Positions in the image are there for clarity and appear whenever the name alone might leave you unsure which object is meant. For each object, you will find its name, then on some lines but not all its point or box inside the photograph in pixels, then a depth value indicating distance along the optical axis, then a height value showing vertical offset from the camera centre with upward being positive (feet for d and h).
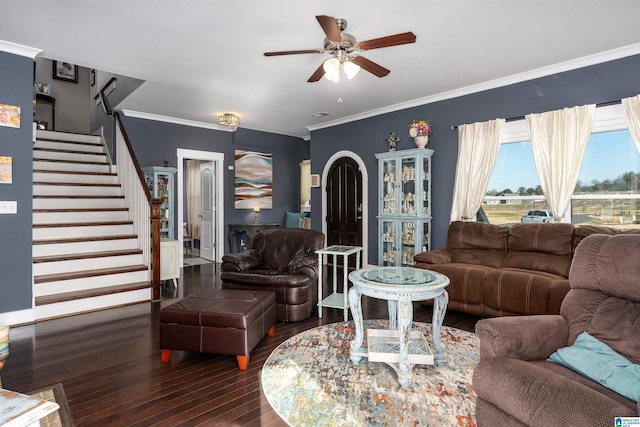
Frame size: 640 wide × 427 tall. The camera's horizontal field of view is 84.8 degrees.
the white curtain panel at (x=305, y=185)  27.27 +2.24
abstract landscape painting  24.23 +2.45
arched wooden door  20.77 +0.64
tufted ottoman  8.58 -2.83
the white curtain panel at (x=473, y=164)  14.69 +2.12
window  11.99 +1.32
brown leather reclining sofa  10.76 -1.95
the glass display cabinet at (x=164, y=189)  19.43 +1.42
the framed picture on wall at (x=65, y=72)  25.75 +10.71
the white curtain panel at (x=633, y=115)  11.22 +3.11
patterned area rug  6.61 -3.82
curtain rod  11.77 +3.70
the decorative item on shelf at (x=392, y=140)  18.22 +3.79
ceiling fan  7.90 +4.07
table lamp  24.13 +0.10
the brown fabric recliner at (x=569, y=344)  4.36 -2.19
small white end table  12.07 -2.87
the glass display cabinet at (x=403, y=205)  16.61 +0.39
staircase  13.10 -0.98
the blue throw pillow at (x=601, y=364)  4.78 -2.27
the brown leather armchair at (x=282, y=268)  11.93 -2.04
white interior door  24.03 +0.27
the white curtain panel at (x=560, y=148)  12.39 +2.35
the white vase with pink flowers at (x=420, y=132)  16.48 +3.85
